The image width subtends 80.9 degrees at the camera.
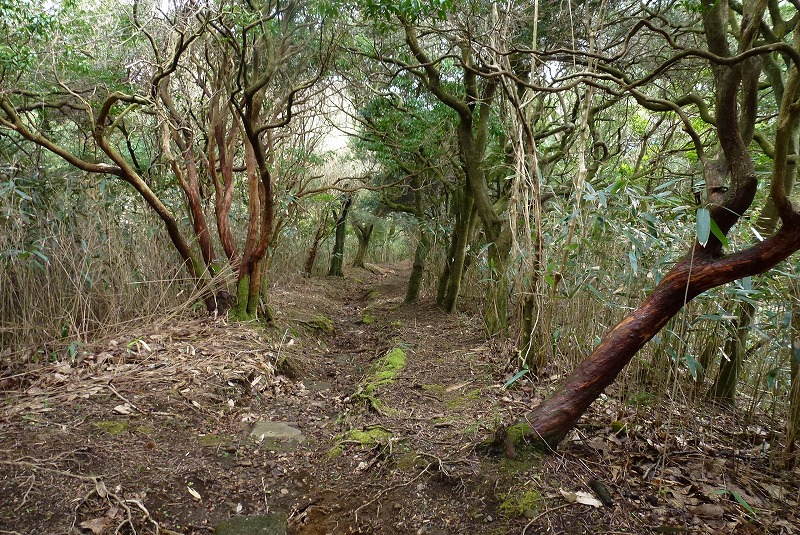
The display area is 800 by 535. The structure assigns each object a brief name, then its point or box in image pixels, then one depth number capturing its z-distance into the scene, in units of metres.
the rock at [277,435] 2.96
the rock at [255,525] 2.15
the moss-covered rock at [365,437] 2.75
